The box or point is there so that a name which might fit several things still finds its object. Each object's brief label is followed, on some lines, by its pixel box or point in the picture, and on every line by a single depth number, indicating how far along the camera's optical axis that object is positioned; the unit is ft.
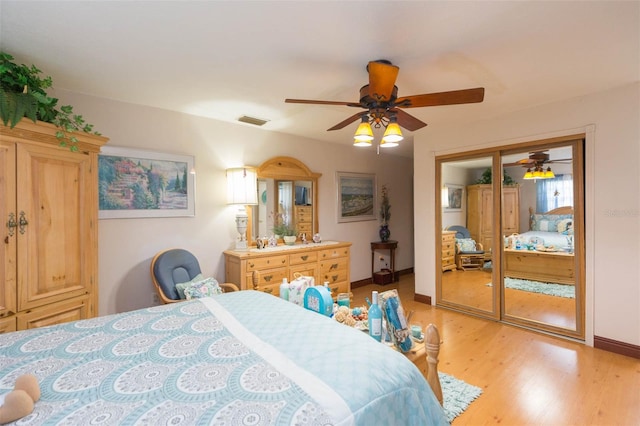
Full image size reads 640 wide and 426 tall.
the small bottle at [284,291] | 7.21
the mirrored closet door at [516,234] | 10.33
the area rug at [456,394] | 6.64
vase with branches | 18.08
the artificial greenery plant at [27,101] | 5.76
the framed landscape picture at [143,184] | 9.48
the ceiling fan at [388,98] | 6.39
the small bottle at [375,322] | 5.69
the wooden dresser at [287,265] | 11.22
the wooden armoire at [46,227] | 5.99
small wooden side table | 17.52
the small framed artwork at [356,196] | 16.44
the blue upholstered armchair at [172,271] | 9.43
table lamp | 11.74
